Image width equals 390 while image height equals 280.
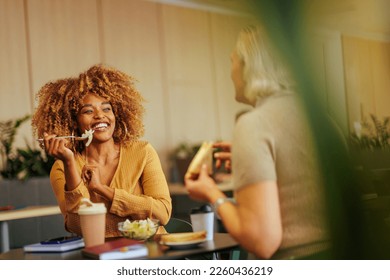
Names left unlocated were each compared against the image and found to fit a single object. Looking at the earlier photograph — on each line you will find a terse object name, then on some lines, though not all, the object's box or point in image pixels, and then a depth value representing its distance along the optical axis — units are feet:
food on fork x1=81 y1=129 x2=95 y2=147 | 11.20
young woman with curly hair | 11.02
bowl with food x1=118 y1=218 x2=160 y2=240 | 10.14
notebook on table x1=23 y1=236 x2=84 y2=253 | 10.02
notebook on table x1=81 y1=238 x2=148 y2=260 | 9.95
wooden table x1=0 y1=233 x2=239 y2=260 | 9.60
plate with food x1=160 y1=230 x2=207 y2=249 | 9.55
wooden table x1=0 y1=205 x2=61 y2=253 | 12.17
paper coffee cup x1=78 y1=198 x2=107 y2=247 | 10.15
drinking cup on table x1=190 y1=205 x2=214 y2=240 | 10.18
